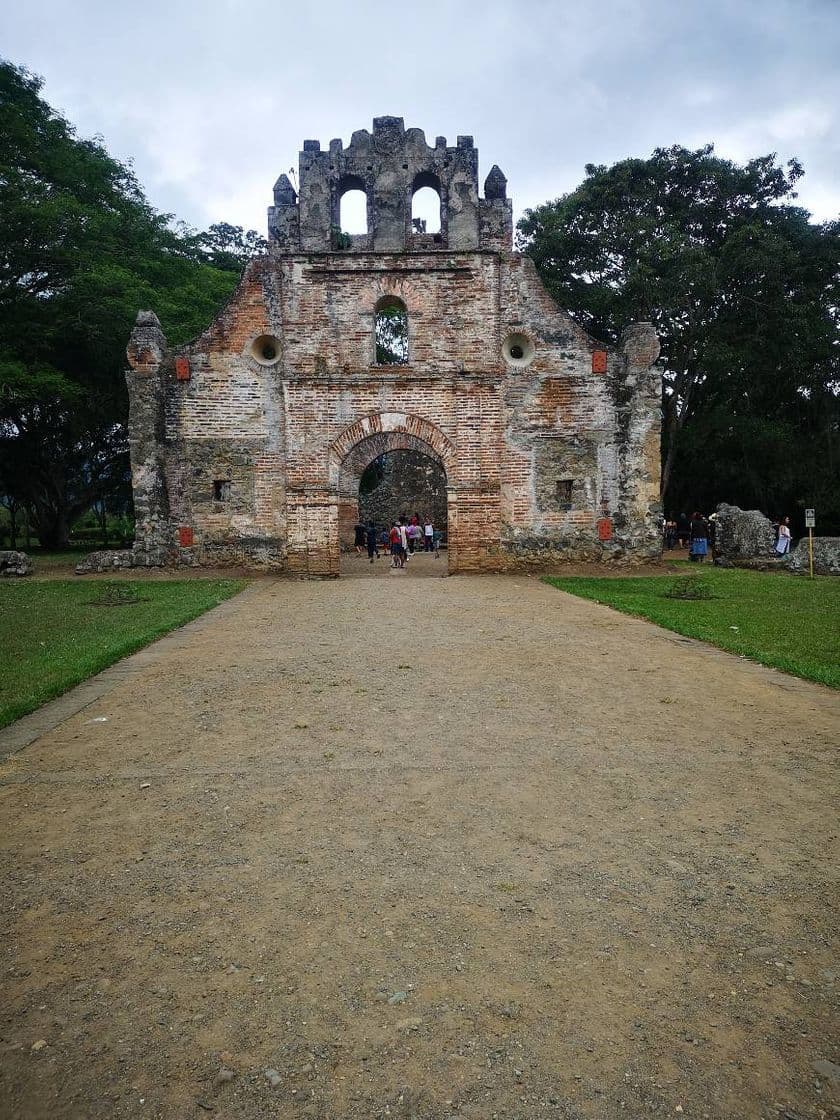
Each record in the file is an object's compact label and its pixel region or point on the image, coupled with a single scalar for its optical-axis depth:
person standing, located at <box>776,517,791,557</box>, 19.11
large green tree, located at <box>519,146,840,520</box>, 24.31
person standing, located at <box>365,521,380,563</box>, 20.77
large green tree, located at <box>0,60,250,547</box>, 20.06
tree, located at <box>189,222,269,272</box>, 34.59
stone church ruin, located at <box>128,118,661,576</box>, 15.88
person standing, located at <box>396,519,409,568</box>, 18.06
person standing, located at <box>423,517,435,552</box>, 26.64
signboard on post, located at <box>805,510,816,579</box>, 14.34
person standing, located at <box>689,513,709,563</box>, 19.25
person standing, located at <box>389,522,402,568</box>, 17.94
